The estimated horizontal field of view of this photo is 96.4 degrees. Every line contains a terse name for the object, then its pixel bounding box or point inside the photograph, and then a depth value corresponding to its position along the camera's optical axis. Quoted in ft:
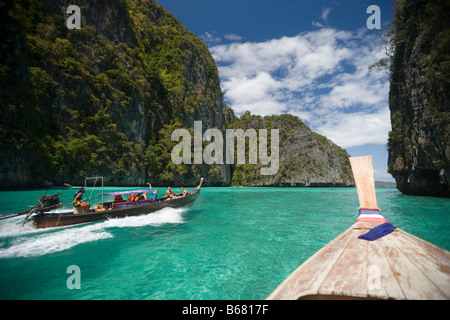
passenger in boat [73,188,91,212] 29.66
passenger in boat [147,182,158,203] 37.26
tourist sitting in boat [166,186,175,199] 41.78
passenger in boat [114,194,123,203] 36.68
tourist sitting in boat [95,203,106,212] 32.57
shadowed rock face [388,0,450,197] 48.37
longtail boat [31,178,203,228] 26.61
